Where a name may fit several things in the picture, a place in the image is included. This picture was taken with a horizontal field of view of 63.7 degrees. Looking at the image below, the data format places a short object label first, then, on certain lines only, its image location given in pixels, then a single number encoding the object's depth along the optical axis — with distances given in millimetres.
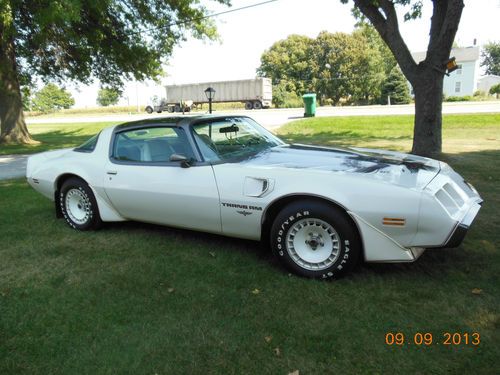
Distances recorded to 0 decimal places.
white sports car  3086
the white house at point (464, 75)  59375
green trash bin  21734
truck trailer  39844
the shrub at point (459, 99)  41791
